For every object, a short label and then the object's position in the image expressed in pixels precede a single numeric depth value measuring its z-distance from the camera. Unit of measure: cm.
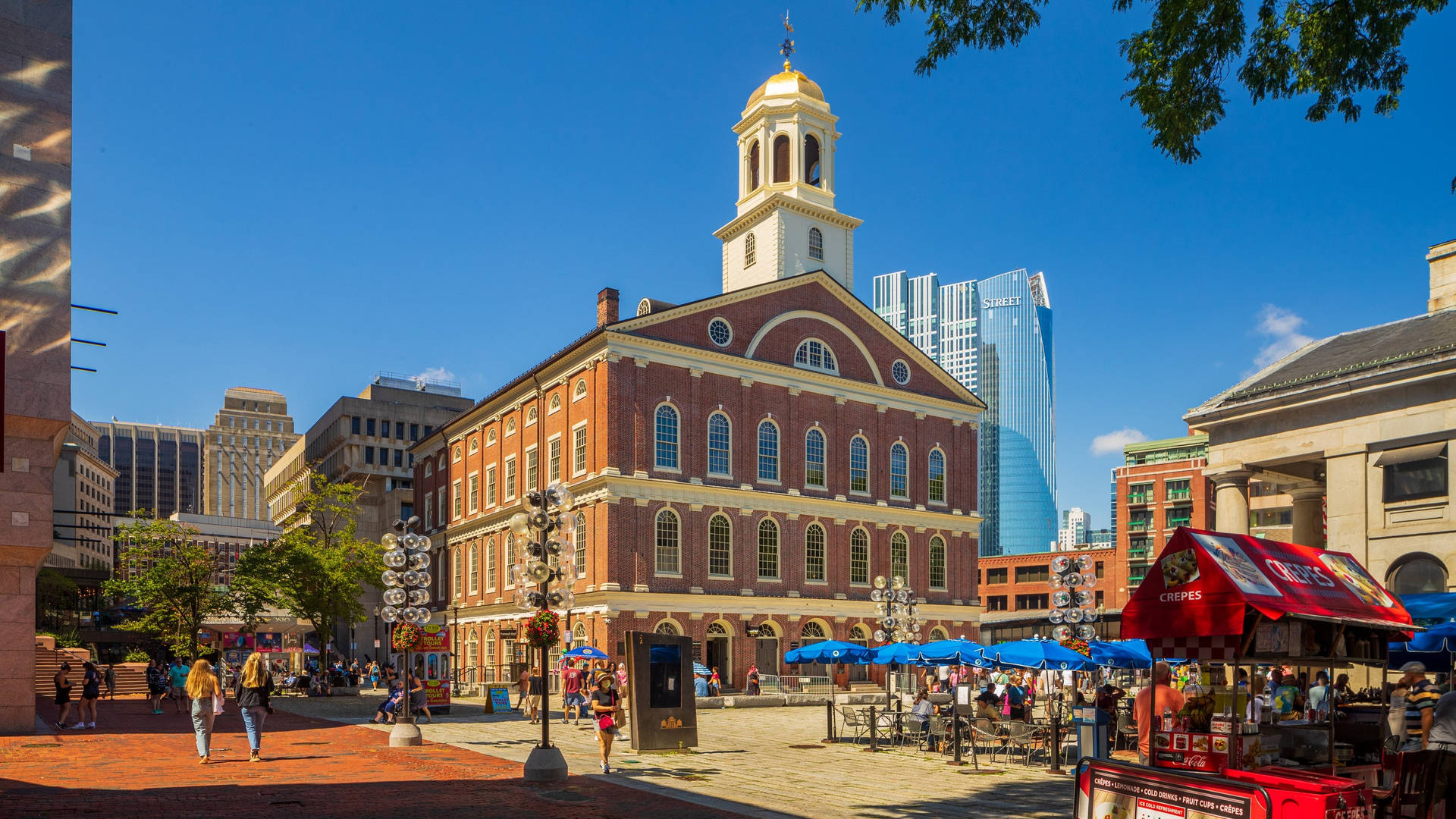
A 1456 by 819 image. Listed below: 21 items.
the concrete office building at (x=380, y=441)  9169
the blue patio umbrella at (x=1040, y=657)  2208
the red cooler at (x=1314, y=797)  840
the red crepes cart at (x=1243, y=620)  986
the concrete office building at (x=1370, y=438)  2641
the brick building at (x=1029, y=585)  10606
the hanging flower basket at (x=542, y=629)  1939
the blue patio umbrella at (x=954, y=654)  2494
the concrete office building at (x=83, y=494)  9806
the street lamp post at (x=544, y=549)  1948
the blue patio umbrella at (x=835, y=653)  2873
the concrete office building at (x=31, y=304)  2531
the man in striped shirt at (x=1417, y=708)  1223
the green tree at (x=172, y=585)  4988
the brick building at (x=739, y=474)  4684
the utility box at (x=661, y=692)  2330
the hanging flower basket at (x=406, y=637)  2503
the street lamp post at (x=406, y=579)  2572
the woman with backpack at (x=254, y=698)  1925
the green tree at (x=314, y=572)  4912
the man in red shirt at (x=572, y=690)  3180
